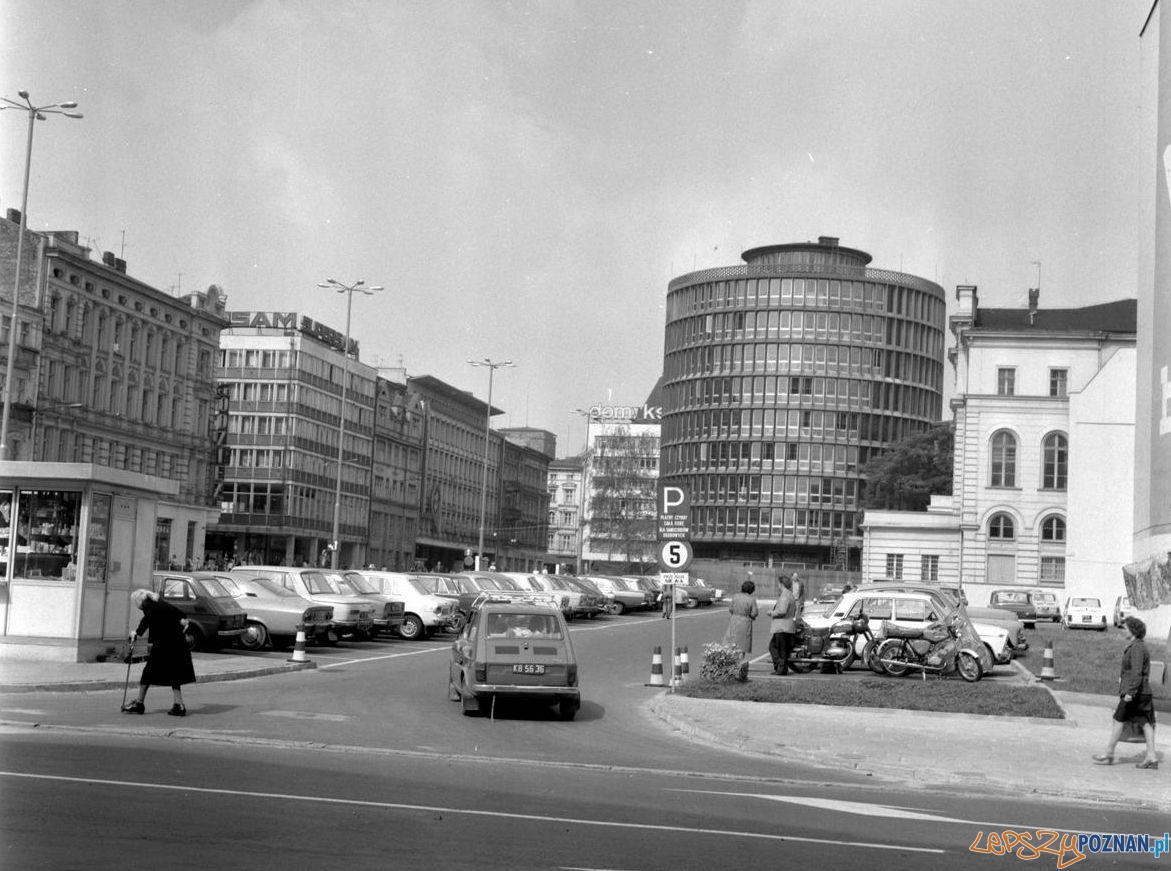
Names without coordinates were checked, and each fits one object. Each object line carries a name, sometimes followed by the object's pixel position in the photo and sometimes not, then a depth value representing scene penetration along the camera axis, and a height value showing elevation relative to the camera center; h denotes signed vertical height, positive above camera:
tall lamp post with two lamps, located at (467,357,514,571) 88.50 +12.85
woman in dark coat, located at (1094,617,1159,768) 15.59 -1.07
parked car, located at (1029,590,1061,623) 63.62 -0.53
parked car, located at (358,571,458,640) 35.38 -1.01
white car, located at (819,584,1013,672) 27.53 -0.42
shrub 22.91 -1.40
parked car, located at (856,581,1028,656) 30.25 -0.64
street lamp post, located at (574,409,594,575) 116.68 +8.55
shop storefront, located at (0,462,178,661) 22.50 -0.15
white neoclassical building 86.31 +7.68
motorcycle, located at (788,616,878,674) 26.34 -1.20
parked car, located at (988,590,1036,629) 56.00 -0.44
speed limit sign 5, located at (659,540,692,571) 23.11 +0.37
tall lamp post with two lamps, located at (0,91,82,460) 41.15 +12.03
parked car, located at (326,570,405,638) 33.22 -0.88
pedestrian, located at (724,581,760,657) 25.47 -0.69
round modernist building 136.12 +18.64
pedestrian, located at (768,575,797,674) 26.12 -0.92
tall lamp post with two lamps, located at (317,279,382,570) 69.81 +13.36
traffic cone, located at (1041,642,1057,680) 27.88 -1.44
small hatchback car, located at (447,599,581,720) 18.64 -1.21
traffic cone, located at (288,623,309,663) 25.31 -1.64
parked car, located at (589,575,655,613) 59.25 -0.82
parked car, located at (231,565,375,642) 30.83 -0.81
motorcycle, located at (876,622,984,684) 25.58 -1.21
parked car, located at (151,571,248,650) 26.91 -1.07
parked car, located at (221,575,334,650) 28.48 -1.13
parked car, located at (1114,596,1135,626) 62.82 -0.46
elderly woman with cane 16.88 -1.20
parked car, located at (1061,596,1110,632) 58.12 -0.88
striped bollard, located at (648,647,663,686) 24.88 -1.64
